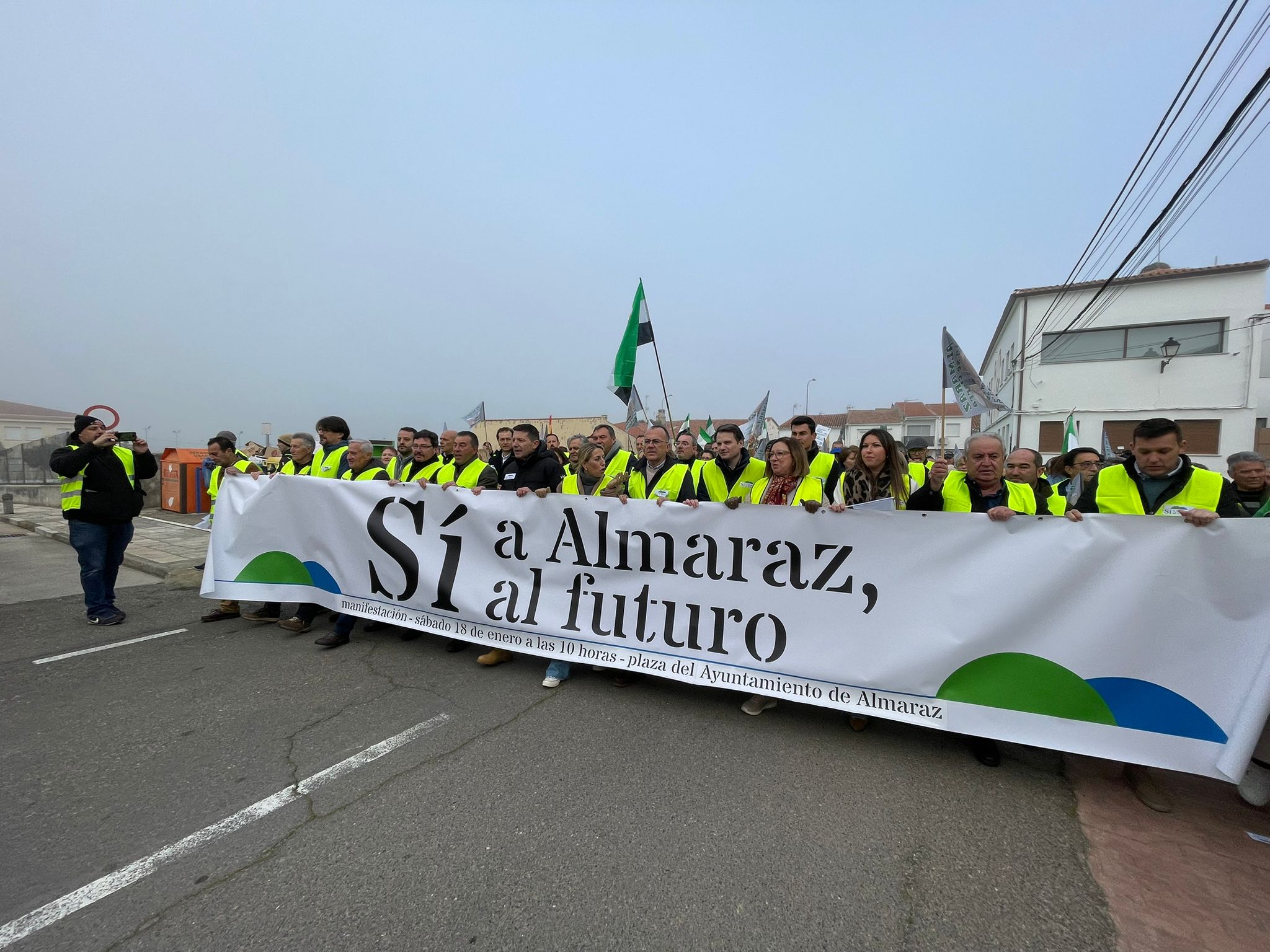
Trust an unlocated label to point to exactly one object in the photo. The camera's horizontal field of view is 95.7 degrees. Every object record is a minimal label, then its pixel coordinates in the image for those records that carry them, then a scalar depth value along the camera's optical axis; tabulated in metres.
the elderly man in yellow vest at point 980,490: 3.60
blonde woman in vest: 5.49
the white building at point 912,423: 51.69
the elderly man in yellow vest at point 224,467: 5.62
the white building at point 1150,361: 18.64
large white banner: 2.71
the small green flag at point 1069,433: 11.06
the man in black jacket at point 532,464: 4.98
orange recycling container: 13.28
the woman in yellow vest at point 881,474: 3.93
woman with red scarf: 3.89
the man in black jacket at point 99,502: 5.21
